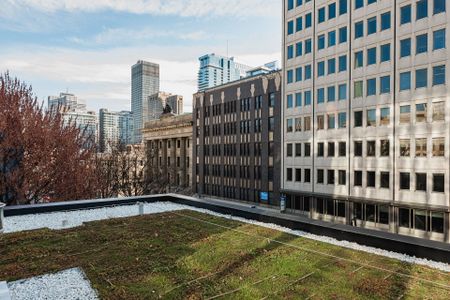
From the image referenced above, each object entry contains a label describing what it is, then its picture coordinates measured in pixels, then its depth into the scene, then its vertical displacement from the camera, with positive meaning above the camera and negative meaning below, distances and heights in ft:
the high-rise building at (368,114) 103.65 +13.53
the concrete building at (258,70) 209.97 +53.81
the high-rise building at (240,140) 177.78 +5.48
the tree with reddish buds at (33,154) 79.87 -1.65
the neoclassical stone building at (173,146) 259.60 +2.07
